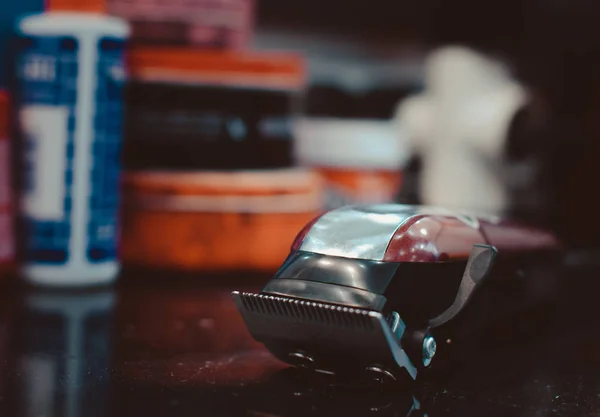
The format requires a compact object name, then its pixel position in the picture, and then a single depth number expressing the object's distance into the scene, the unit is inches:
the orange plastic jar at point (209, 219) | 23.9
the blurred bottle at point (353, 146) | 34.2
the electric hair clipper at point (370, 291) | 16.8
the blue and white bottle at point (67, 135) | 22.7
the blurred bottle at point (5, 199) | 22.8
